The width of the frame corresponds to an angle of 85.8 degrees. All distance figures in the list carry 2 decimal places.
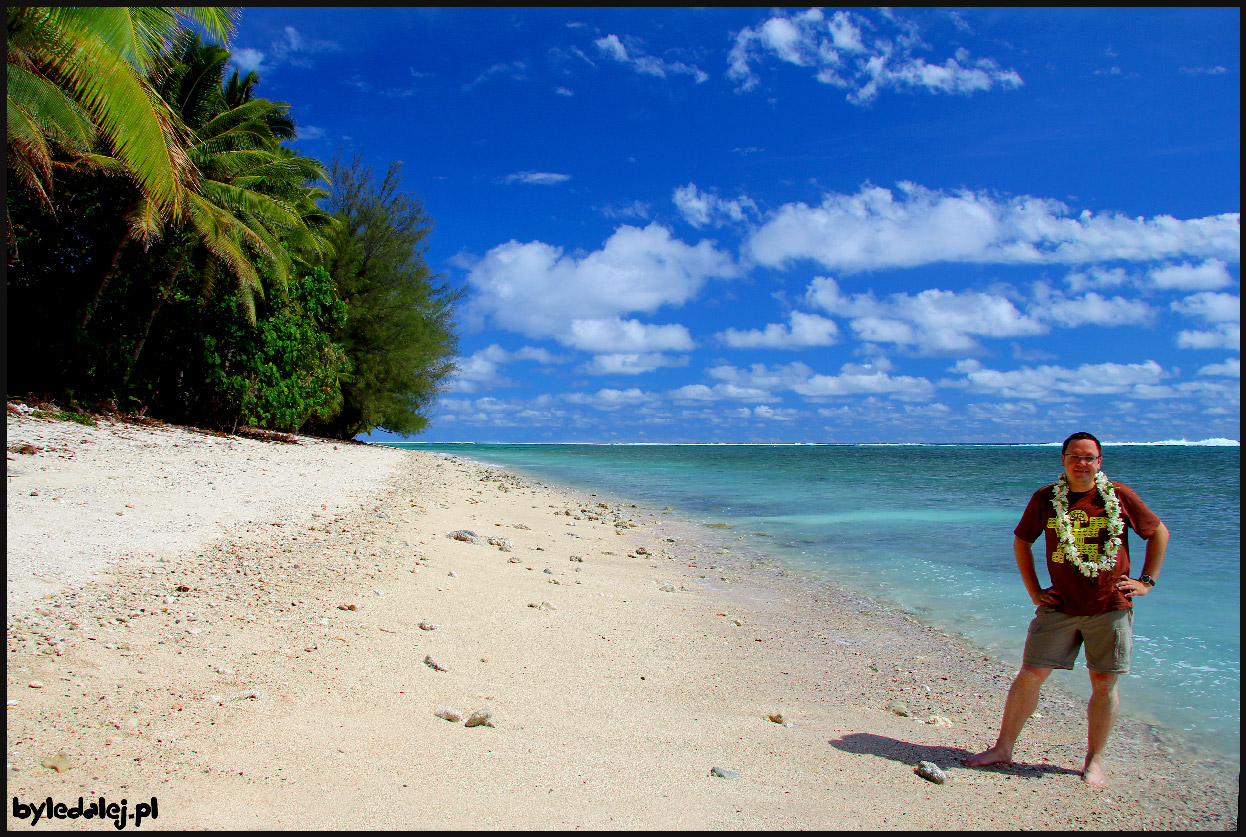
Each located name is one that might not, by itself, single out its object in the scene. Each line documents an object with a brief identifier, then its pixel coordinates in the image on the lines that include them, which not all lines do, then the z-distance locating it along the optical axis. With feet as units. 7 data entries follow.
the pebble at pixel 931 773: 10.66
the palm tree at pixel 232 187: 54.65
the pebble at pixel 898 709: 13.85
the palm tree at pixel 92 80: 25.49
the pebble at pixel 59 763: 8.30
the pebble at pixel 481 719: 11.16
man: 10.79
